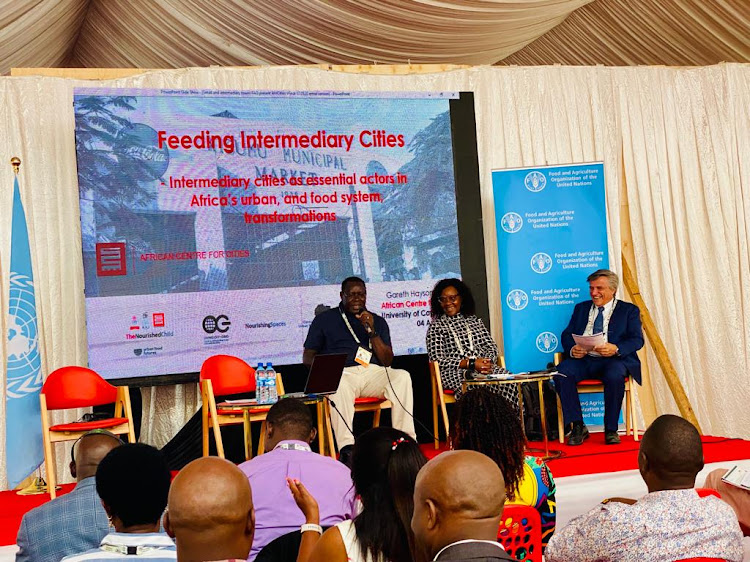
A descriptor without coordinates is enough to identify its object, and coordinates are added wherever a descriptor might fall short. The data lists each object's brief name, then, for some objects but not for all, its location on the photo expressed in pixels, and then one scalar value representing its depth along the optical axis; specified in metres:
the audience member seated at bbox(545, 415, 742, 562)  2.15
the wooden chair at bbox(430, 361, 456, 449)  6.17
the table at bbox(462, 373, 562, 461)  5.59
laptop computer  5.25
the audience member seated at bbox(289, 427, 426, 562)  2.03
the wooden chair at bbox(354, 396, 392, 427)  6.04
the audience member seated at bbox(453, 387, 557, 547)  2.65
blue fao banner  6.85
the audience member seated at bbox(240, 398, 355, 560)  2.65
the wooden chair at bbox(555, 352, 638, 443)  6.30
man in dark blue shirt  6.02
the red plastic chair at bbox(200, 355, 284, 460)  5.53
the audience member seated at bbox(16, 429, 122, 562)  2.41
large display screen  6.22
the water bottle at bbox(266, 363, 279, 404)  5.30
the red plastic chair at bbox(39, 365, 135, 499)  5.23
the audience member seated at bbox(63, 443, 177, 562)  1.92
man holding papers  6.22
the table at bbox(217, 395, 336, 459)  5.23
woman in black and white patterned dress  6.27
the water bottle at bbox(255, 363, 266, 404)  5.35
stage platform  4.73
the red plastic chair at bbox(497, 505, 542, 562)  2.33
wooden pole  6.77
